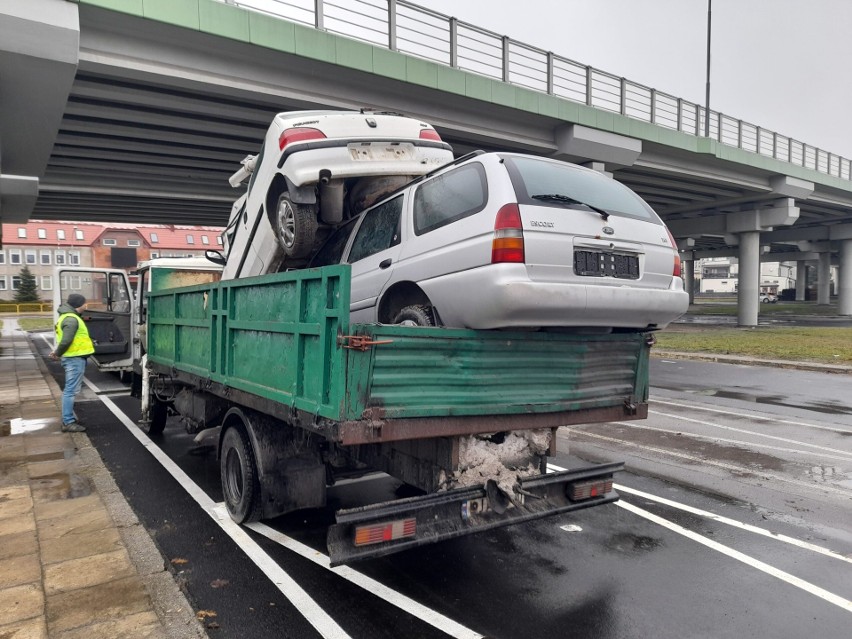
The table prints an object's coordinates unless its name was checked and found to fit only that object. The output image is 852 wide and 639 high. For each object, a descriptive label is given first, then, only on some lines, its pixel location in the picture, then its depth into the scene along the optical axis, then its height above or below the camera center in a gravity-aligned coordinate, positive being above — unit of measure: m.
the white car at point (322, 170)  5.69 +1.35
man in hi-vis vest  8.08 -0.57
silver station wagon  3.84 +0.43
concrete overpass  11.44 +5.12
